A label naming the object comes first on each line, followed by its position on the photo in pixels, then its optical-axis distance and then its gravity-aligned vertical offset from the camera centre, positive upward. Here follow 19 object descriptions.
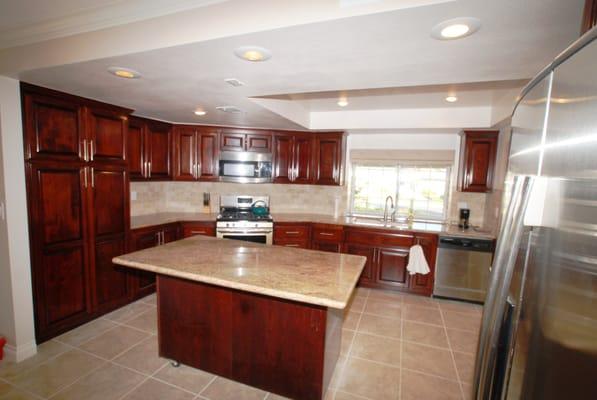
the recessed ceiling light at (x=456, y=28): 1.21 +0.67
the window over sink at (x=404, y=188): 4.36 -0.14
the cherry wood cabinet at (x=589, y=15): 0.78 +0.47
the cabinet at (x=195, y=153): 4.19 +0.26
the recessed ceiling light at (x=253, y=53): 1.55 +0.67
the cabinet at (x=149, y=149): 3.53 +0.26
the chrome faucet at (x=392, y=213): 4.44 -0.54
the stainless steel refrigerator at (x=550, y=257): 0.48 -0.15
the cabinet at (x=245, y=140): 4.26 +0.48
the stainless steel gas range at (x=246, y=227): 4.04 -0.77
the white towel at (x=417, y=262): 3.71 -1.07
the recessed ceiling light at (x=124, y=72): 1.94 +0.66
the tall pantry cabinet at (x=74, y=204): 2.42 -0.36
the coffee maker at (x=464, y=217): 4.05 -0.51
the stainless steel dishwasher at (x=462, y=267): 3.57 -1.09
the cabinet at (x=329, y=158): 4.38 +0.27
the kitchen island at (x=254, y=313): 1.84 -0.99
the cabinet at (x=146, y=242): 3.38 -0.90
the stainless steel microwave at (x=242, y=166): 4.27 +0.10
